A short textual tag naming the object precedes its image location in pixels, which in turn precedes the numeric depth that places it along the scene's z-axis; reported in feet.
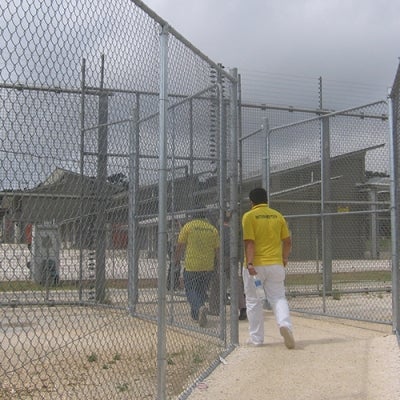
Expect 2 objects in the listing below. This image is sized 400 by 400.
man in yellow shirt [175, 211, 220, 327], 20.30
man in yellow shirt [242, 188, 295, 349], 21.08
